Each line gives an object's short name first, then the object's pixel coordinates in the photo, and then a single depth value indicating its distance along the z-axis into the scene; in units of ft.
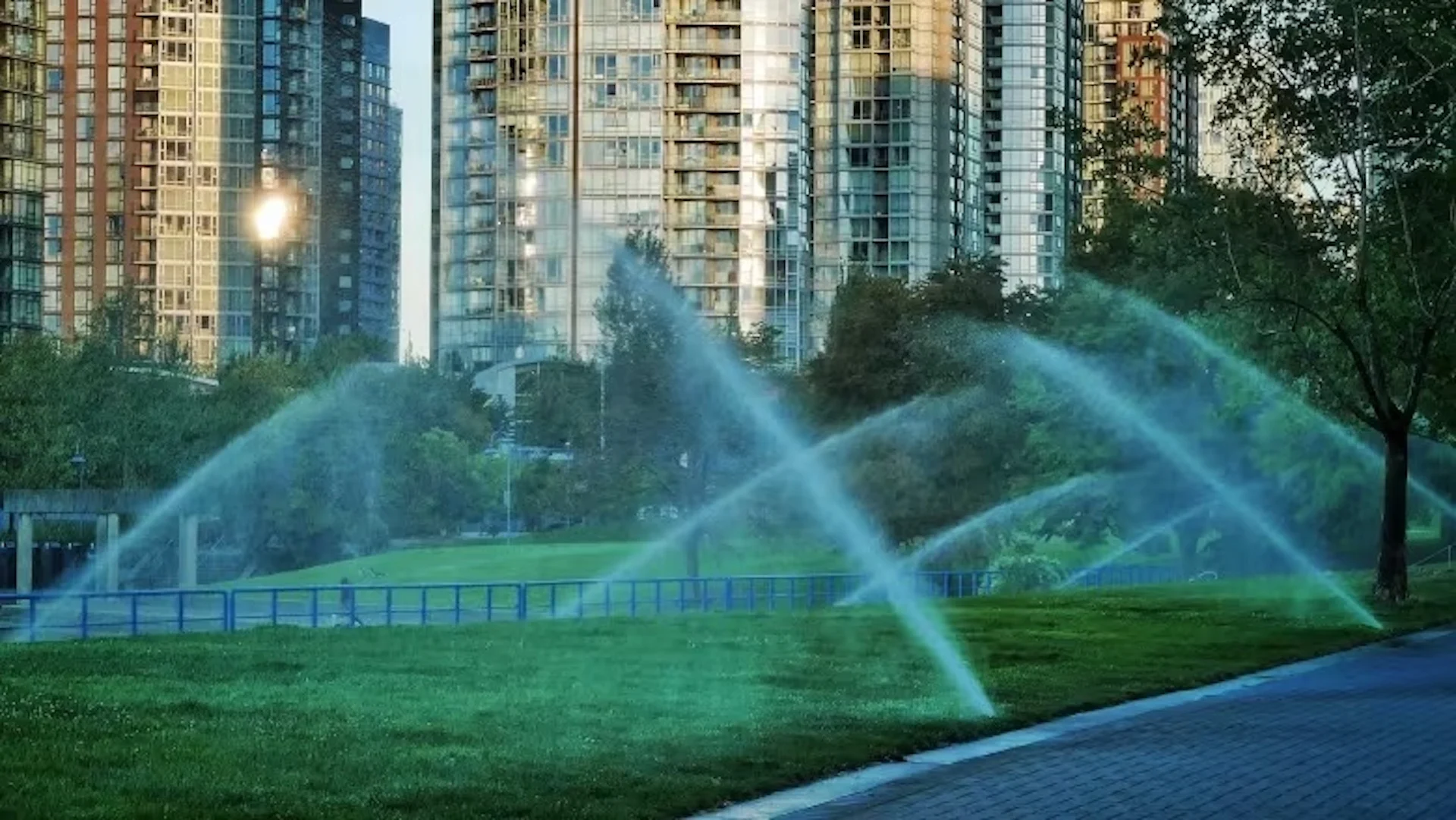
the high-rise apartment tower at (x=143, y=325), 462.60
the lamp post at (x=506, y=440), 488.85
